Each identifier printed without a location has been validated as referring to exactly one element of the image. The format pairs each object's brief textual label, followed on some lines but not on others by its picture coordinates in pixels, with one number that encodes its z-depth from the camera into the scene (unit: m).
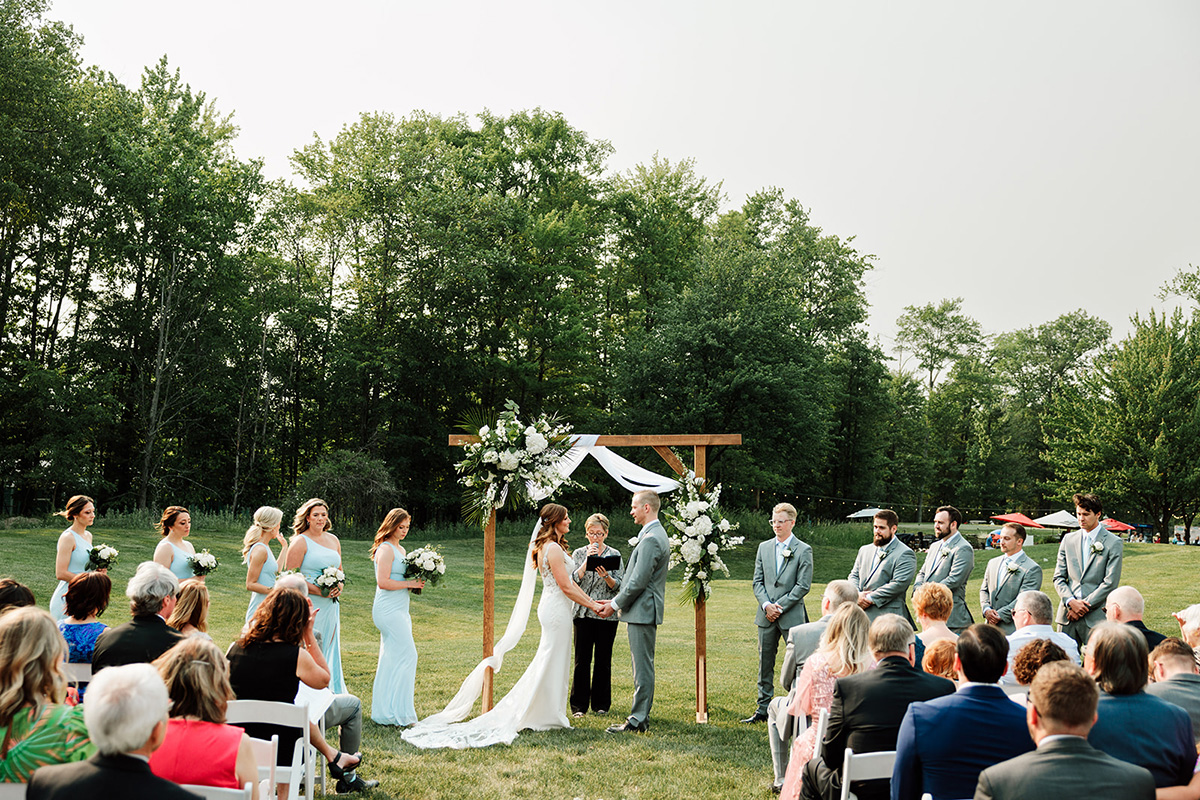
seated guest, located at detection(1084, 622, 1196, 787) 3.79
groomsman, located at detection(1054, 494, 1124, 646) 8.29
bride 8.09
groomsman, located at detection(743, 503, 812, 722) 8.58
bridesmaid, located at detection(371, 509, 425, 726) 8.22
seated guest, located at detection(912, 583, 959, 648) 5.57
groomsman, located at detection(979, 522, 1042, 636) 8.49
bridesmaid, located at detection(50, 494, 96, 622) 8.17
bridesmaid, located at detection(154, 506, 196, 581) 8.28
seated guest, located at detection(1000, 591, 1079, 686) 5.95
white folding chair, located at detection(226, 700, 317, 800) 4.66
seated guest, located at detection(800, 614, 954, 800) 4.43
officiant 8.82
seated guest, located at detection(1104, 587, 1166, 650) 5.98
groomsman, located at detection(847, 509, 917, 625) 8.47
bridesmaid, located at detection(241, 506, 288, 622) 8.25
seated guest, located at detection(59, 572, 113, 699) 5.37
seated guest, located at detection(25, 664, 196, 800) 2.84
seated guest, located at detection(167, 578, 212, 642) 5.35
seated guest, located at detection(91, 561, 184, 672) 4.95
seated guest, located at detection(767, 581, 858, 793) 6.02
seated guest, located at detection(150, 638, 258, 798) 3.63
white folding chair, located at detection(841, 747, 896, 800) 4.24
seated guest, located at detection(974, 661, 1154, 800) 3.08
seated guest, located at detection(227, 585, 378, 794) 4.99
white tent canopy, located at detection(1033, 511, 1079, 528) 39.56
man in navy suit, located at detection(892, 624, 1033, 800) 3.88
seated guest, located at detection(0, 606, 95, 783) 3.43
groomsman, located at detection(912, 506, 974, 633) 8.54
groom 8.34
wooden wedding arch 8.77
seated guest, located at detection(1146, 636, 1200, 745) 4.31
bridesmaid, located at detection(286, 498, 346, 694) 8.04
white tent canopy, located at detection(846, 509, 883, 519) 44.84
